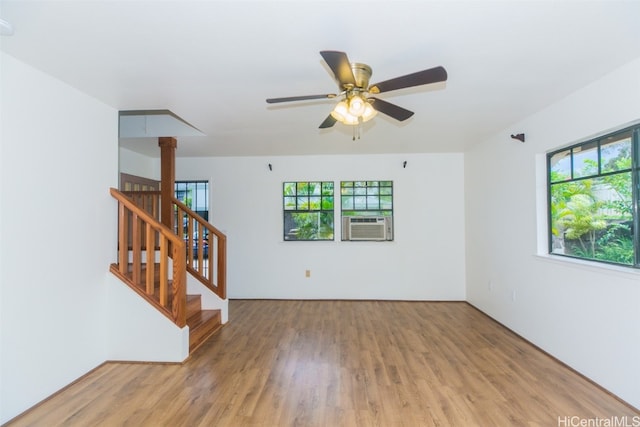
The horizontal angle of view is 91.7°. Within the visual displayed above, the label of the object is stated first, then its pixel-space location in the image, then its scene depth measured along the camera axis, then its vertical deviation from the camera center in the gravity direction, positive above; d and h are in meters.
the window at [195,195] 5.41 +0.39
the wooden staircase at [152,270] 2.90 -0.50
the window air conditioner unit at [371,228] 5.15 -0.19
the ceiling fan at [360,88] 1.67 +0.78
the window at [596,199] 2.32 +0.14
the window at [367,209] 5.16 +0.13
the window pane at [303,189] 5.30 +0.48
